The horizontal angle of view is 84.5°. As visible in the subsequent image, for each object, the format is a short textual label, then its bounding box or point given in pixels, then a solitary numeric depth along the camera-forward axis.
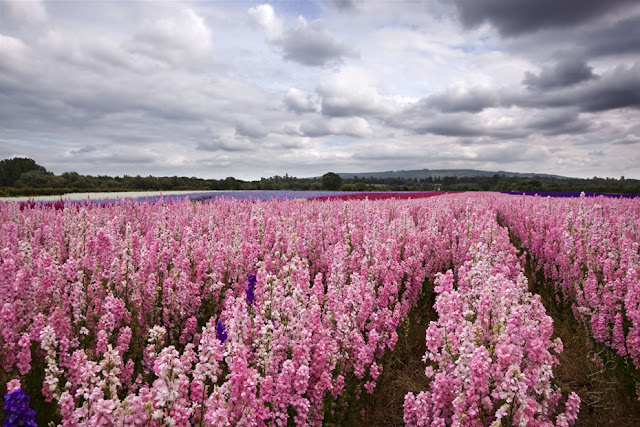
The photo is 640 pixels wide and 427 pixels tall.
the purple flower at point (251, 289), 3.74
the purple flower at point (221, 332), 3.12
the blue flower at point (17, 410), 1.58
